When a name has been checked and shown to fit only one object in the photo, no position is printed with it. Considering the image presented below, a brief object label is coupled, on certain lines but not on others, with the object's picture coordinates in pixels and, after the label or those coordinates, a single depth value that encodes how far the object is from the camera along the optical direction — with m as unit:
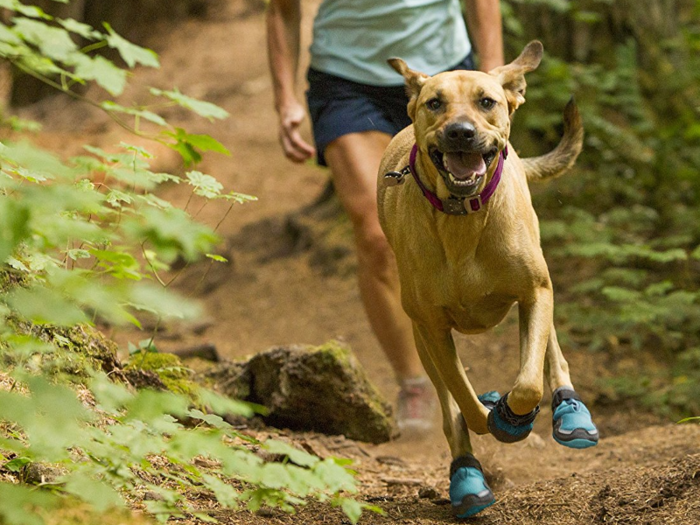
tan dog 6.33
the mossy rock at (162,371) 8.08
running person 9.39
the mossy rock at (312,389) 9.15
